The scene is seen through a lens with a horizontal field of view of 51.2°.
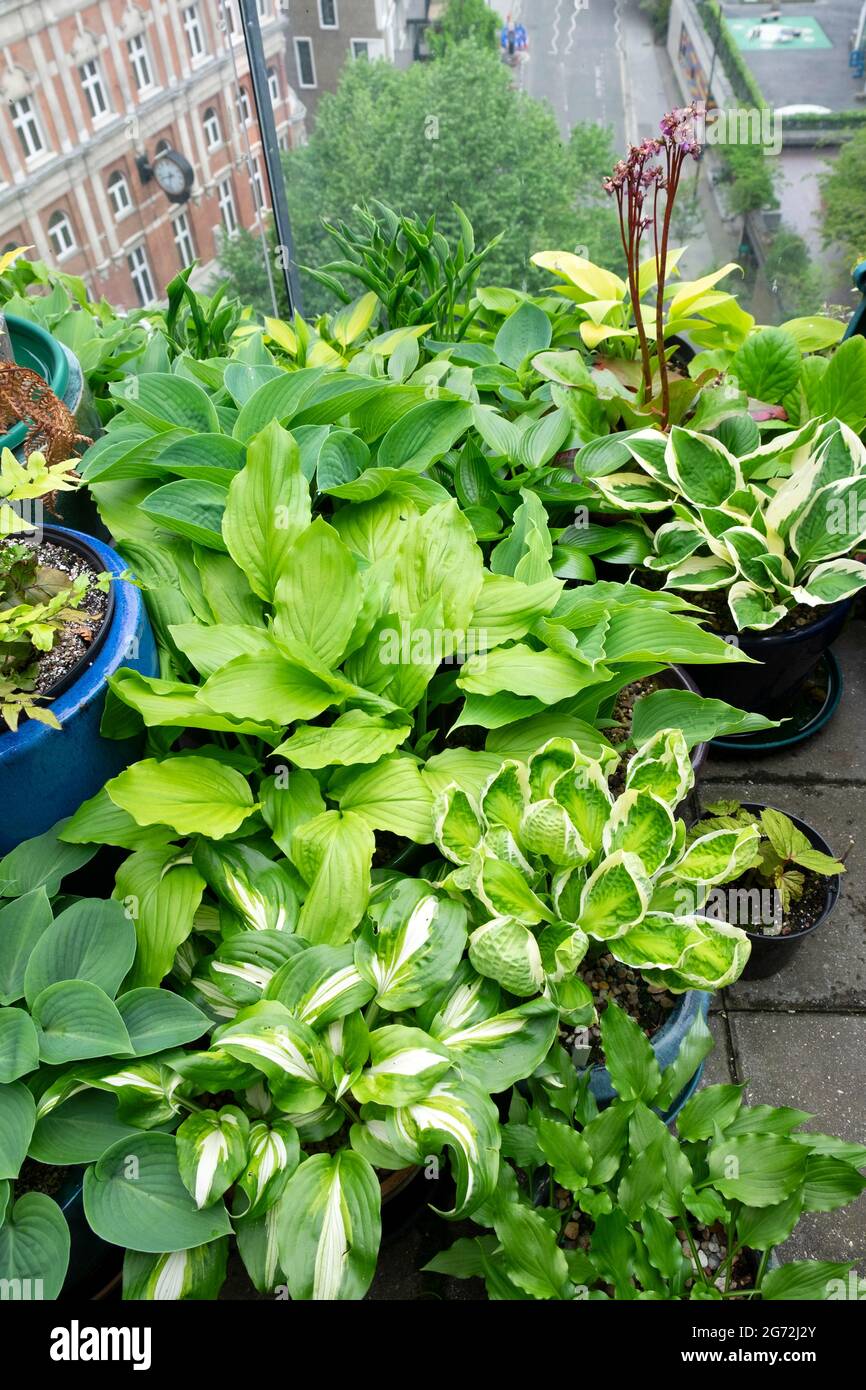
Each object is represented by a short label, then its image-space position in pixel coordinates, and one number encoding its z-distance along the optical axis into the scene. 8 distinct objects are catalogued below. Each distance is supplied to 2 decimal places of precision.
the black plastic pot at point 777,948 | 1.57
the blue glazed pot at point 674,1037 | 1.21
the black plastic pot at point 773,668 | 1.76
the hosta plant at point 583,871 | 1.14
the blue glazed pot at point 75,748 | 1.23
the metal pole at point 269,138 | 2.53
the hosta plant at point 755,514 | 1.72
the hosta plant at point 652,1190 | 1.05
